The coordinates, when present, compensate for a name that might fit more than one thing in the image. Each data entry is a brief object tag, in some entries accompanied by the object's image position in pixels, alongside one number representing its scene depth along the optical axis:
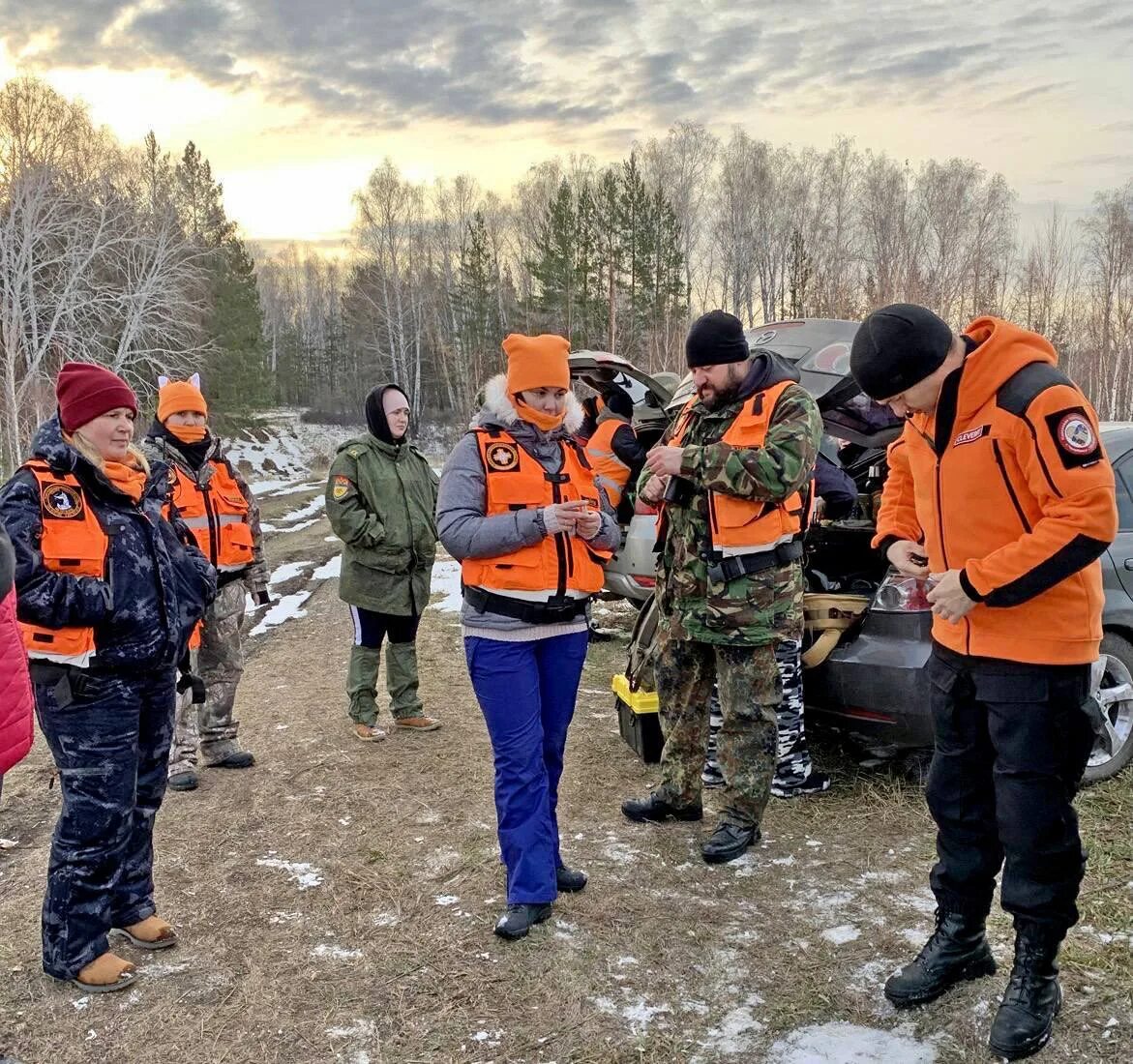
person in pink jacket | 2.35
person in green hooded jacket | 5.39
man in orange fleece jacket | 2.37
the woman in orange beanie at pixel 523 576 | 3.22
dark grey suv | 3.98
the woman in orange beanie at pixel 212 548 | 4.72
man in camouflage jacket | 3.61
